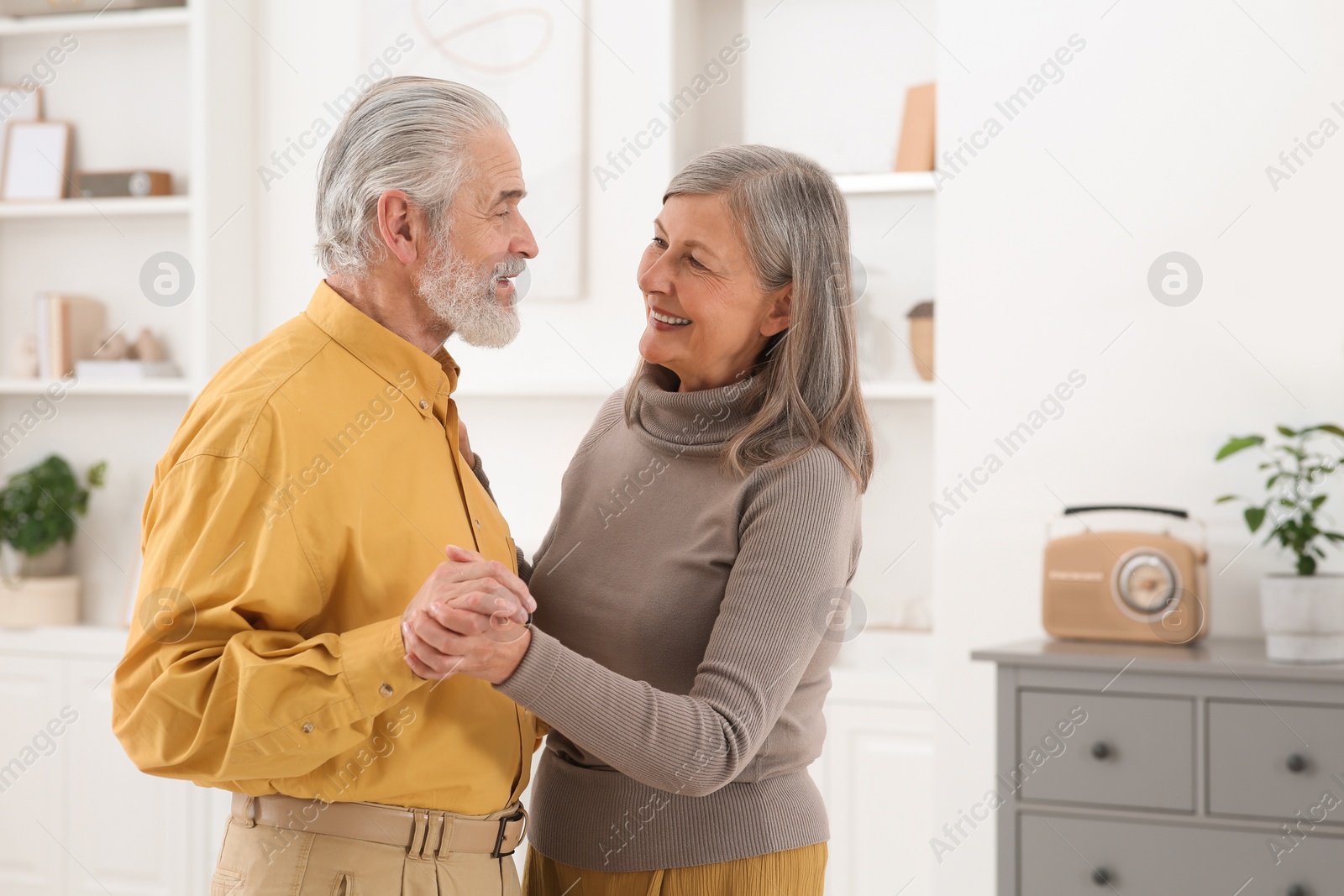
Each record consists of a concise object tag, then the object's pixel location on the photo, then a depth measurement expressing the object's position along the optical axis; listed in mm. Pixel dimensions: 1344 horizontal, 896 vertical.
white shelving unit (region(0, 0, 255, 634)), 3594
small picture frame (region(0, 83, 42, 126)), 3809
